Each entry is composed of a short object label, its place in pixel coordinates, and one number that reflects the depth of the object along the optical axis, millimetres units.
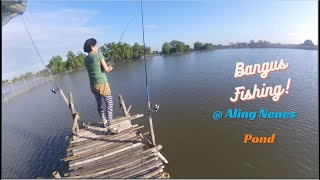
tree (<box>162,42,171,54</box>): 67078
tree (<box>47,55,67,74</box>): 38695
